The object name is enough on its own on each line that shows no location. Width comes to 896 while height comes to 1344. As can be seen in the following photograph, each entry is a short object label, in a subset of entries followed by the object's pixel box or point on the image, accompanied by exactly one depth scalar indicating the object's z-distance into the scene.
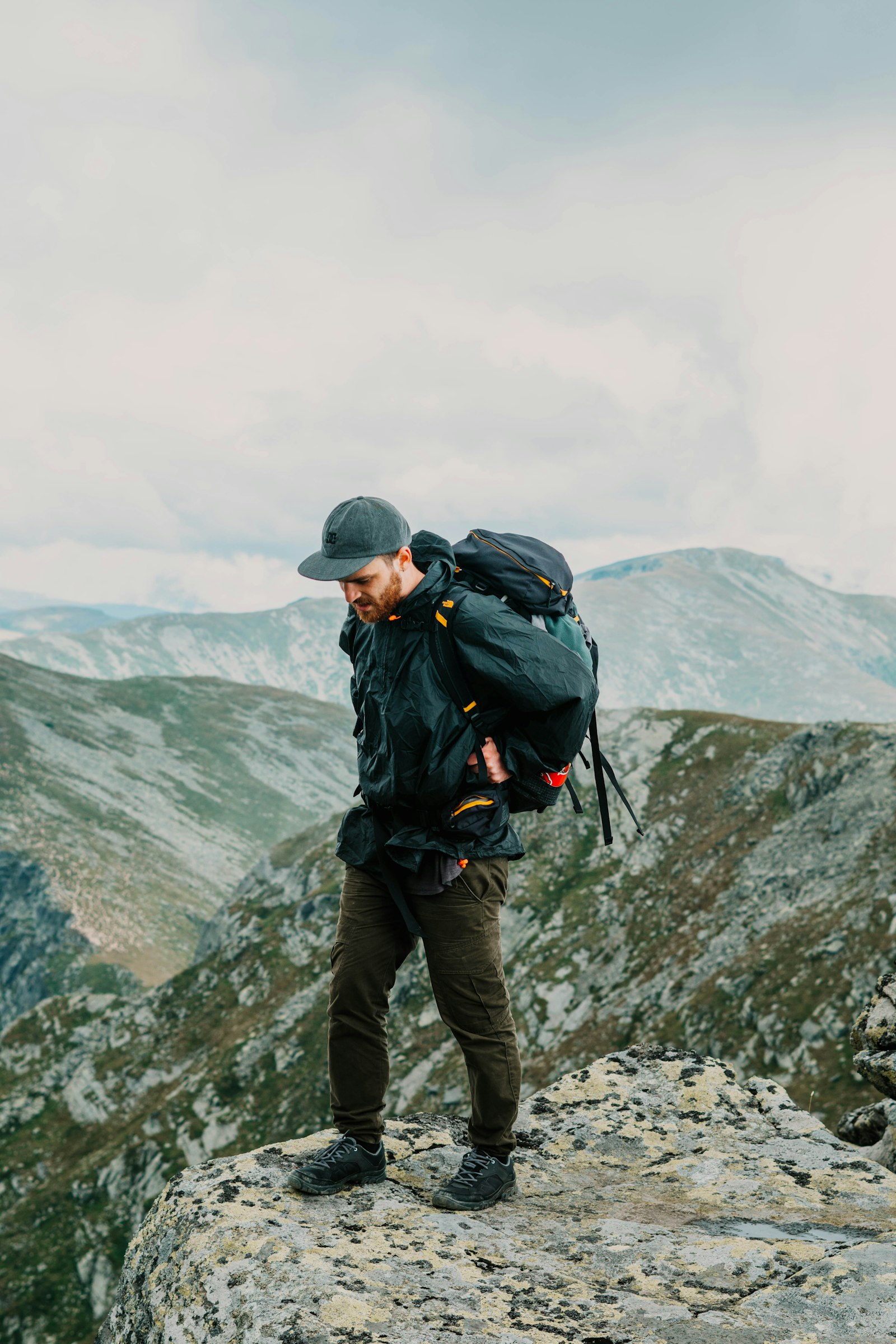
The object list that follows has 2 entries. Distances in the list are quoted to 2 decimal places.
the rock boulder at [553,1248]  4.81
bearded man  6.22
